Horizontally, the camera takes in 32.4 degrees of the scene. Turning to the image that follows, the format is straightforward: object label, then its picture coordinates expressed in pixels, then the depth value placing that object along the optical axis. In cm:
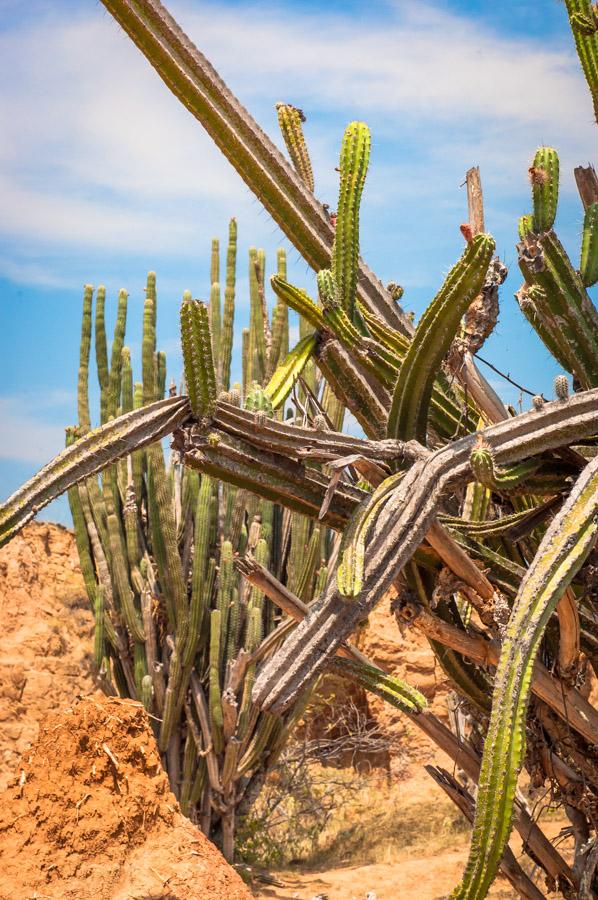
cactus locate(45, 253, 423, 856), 967
